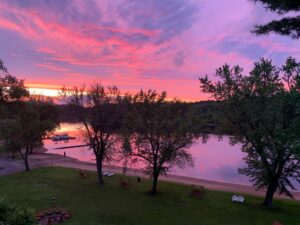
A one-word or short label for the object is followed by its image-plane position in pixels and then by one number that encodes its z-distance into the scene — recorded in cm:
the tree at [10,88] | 2353
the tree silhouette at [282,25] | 1053
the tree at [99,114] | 3306
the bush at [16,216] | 848
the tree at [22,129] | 4216
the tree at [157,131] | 2842
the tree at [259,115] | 2297
